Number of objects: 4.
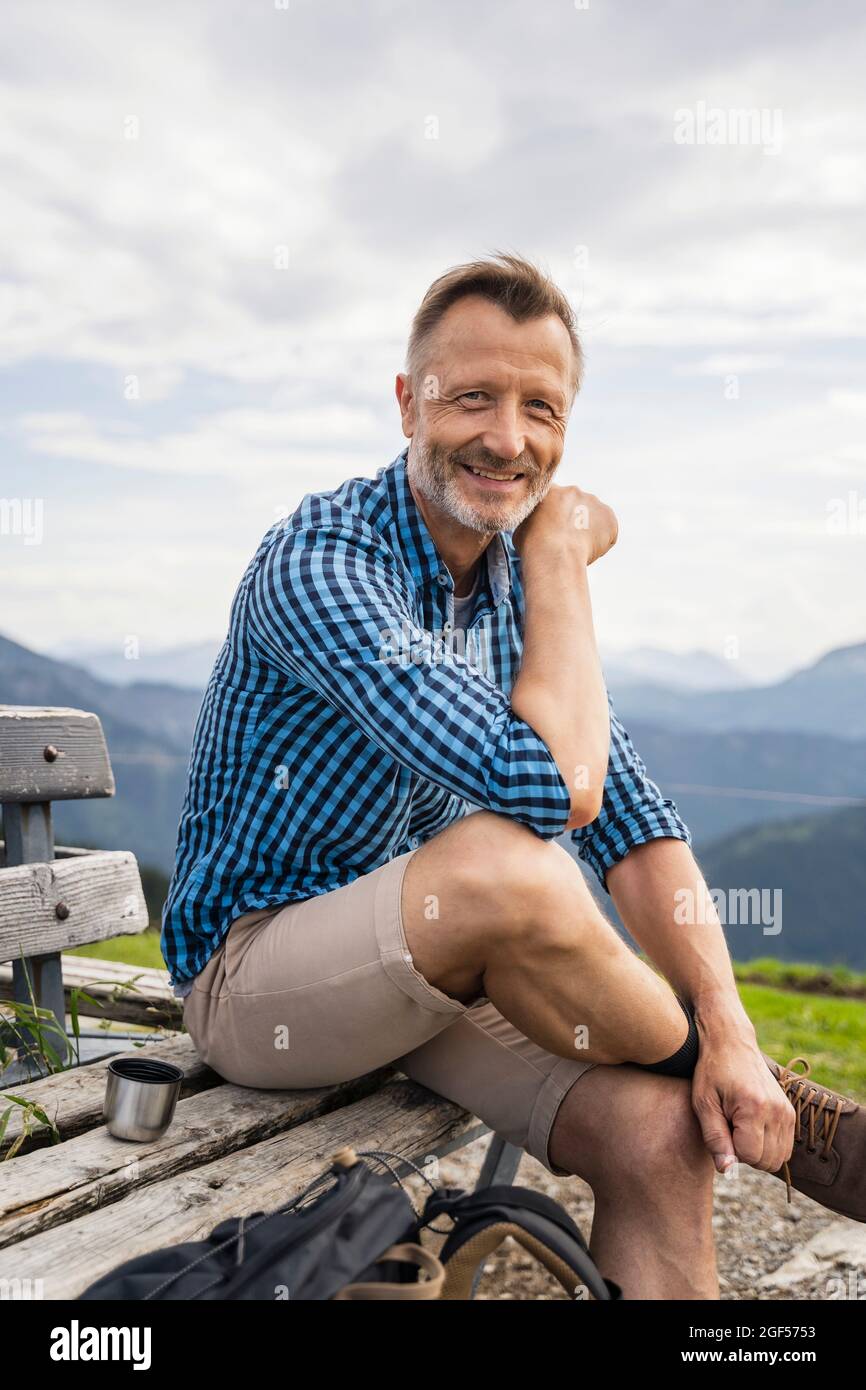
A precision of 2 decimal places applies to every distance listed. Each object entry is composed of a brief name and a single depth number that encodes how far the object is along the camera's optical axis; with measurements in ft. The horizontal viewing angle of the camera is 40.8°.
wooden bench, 5.46
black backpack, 4.65
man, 6.29
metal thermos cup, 6.36
